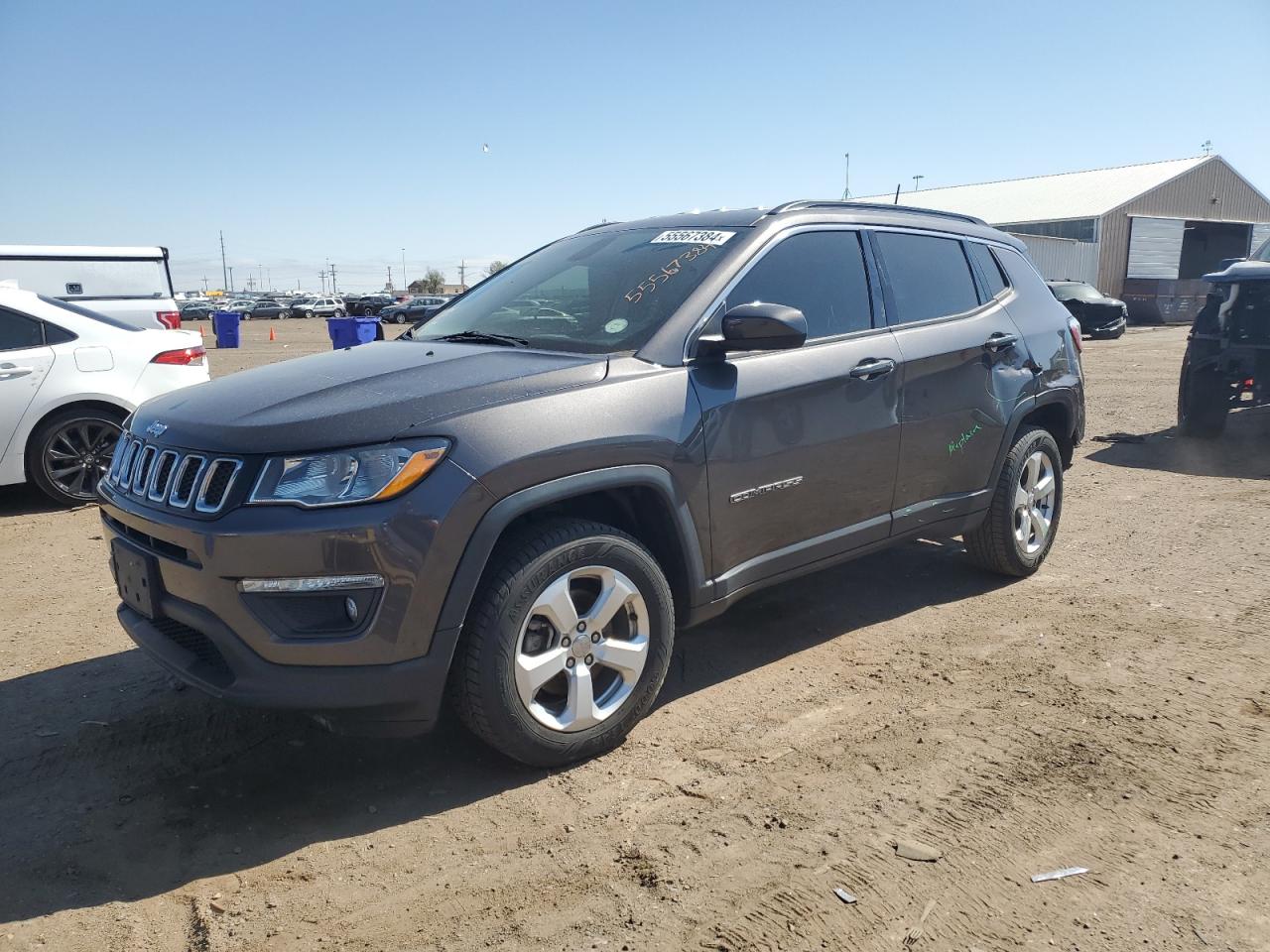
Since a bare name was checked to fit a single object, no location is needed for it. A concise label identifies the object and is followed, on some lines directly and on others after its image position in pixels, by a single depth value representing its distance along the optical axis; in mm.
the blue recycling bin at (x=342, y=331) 17530
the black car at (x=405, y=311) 48219
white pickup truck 14641
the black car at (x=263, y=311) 62562
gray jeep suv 2799
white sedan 6672
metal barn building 40562
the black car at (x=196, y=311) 60031
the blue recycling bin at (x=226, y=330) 30594
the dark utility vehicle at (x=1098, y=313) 24458
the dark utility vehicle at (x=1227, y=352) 8344
